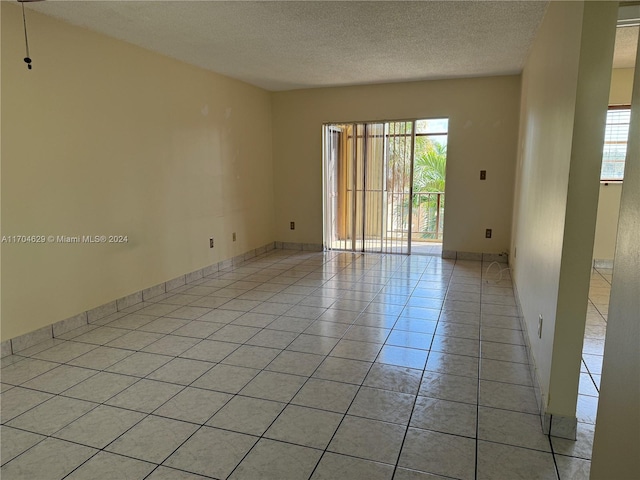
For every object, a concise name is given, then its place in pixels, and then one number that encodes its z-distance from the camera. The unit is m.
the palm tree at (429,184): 7.05
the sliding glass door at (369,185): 5.92
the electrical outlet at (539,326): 2.33
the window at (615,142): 4.91
